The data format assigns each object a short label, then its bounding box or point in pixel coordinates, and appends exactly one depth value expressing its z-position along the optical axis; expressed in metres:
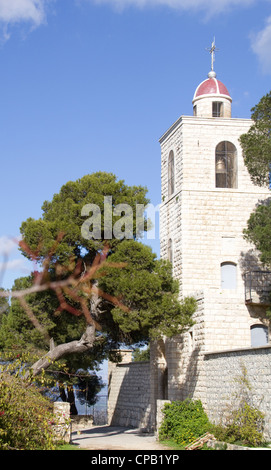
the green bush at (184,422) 16.84
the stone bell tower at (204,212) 21.06
